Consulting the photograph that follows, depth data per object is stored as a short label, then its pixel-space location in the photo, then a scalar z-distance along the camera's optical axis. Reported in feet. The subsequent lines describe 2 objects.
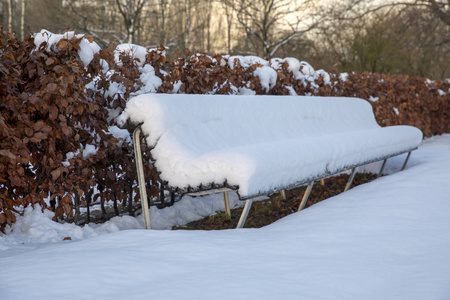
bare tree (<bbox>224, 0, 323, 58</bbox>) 53.52
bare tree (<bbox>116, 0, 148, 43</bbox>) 43.78
